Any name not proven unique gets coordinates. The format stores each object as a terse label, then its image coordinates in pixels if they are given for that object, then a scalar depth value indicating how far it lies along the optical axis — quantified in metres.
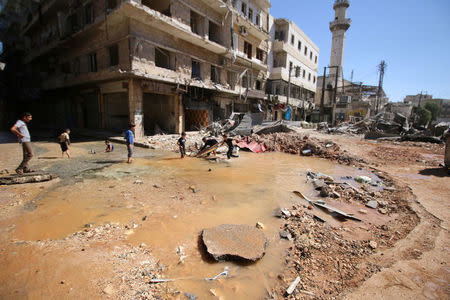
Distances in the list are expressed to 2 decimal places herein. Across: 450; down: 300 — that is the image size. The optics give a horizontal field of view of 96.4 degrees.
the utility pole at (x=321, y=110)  27.95
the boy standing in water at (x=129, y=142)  7.43
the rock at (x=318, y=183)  5.61
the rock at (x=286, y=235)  3.18
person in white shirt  5.43
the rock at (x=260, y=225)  3.47
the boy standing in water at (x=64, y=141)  7.98
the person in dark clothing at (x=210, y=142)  9.20
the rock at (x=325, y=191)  5.16
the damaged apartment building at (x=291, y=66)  26.53
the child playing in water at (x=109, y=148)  9.35
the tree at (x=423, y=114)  44.13
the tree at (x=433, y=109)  48.12
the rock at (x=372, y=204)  4.57
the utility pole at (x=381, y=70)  40.03
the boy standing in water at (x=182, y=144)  8.87
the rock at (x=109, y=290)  2.04
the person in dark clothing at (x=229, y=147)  8.95
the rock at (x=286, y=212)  3.88
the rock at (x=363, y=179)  6.44
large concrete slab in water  2.65
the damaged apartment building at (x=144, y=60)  12.66
